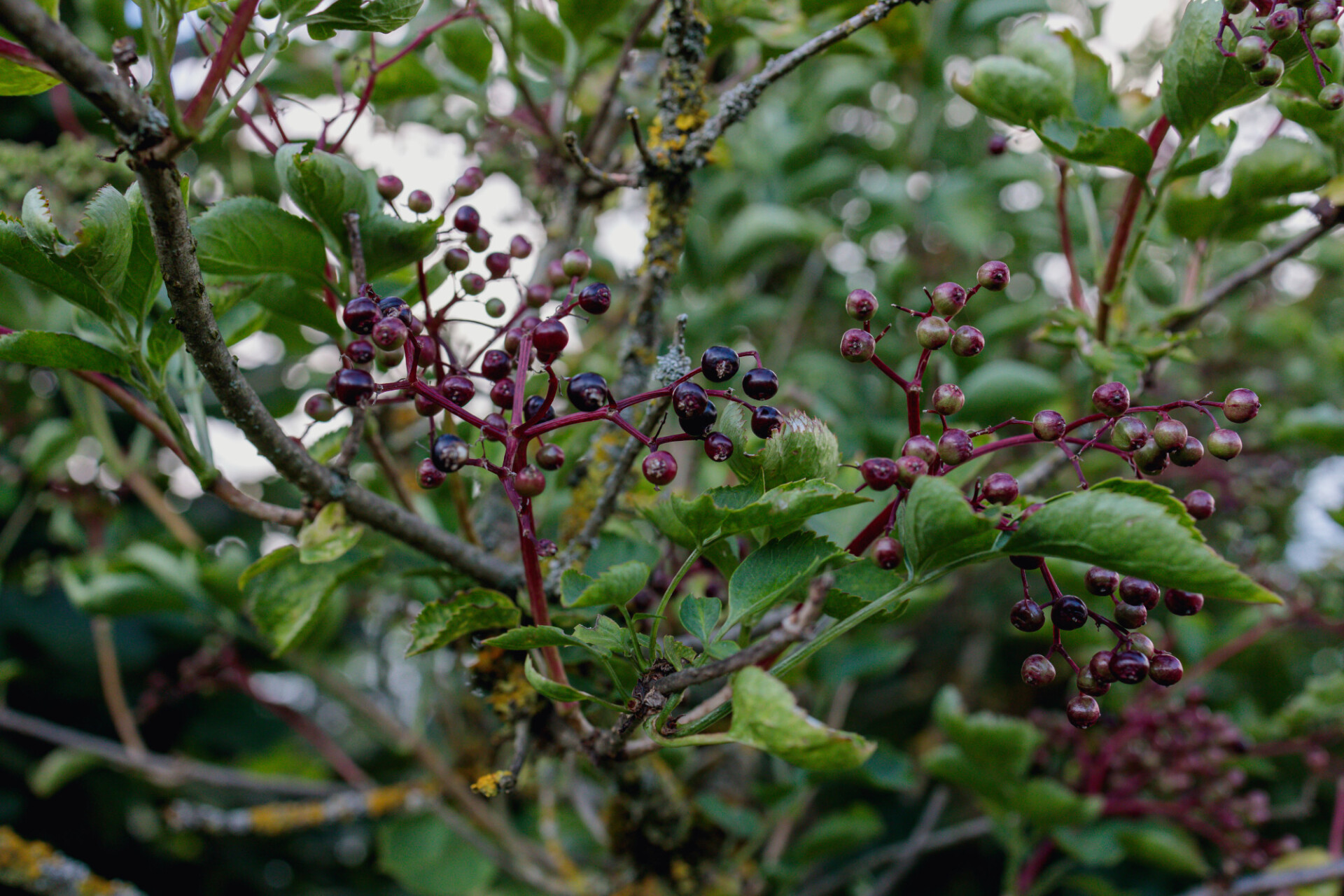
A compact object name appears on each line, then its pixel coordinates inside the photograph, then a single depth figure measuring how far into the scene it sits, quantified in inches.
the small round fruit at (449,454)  14.4
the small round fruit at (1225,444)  14.7
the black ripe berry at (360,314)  14.9
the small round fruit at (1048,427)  14.5
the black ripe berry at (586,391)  14.6
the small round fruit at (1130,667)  14.3
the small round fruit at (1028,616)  14.6
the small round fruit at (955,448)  14.4
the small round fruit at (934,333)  14.6
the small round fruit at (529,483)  14.4
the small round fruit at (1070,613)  14.6
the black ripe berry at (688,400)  14.4
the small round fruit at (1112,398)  14.5
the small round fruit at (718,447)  14.6
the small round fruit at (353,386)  14.7
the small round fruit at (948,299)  14.7
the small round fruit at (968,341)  14.9
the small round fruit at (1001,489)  14.2
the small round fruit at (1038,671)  14.6
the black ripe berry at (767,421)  14.7
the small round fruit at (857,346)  14.7
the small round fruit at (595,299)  15.1
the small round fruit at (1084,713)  14.5
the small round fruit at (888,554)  14.5
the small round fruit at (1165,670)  14.5
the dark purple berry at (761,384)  14.8
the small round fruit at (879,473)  14.3
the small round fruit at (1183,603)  14.7
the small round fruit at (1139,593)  14.6
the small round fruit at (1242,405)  14.7
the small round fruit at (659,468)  14.7
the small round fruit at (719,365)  14.5
